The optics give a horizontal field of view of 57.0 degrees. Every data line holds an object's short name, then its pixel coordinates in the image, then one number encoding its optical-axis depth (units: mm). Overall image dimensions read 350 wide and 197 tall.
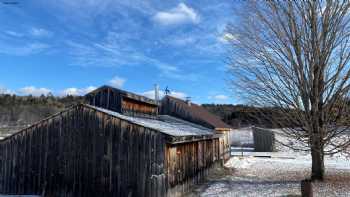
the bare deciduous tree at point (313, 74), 13594
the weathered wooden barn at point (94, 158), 11055
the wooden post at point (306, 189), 6650
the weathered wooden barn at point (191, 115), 25484
